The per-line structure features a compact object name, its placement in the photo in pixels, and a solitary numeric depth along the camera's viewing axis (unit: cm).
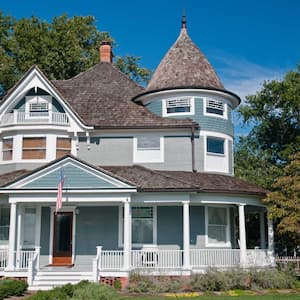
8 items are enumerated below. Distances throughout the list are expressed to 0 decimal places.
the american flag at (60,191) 1812
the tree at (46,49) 3566
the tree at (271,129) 3061
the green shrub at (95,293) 1323
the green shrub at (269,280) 1852
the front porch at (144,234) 1967
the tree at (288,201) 1991
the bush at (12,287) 1502
